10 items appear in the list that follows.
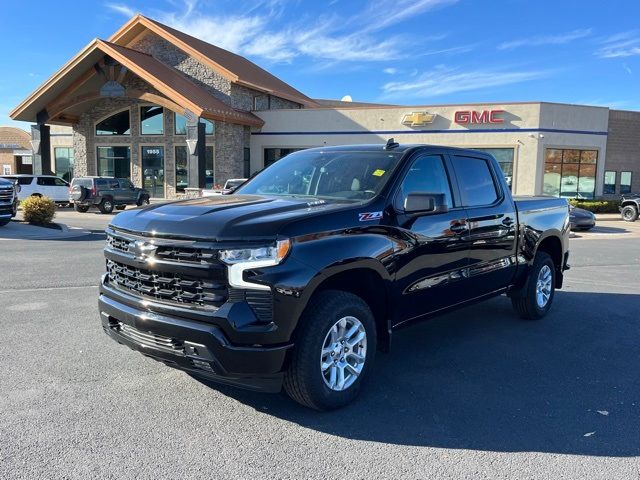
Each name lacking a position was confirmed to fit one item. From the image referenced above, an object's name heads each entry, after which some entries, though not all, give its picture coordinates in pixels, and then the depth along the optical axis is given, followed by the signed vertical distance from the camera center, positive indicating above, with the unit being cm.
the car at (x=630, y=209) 2318 -112
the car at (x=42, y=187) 2502 -72
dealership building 2716 +280
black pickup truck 340 -63
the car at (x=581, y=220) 1931 -135
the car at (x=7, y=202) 1566 -89
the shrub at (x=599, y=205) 2578 -109
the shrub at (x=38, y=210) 1655 -117
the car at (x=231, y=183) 2166 -31
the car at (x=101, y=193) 2331 -90
